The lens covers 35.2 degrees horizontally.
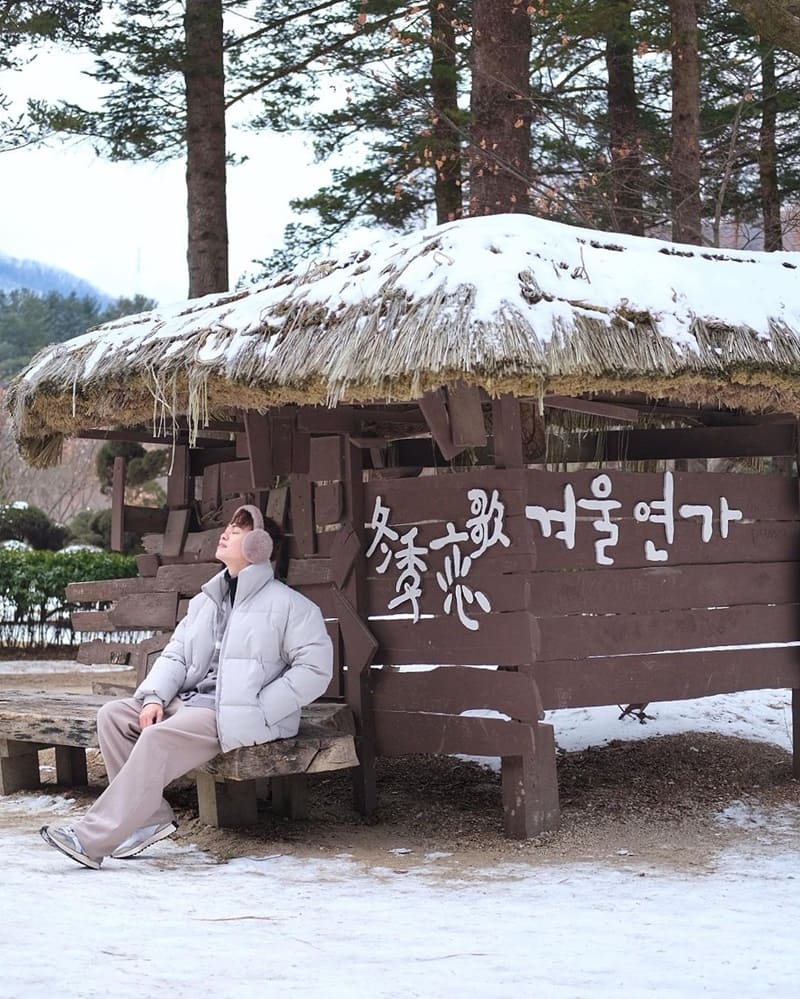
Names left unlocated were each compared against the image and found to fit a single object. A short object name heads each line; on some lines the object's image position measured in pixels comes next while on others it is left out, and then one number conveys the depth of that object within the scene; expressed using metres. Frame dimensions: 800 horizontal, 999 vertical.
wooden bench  5.67
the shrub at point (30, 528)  20.89
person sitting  5.36
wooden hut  5.48
